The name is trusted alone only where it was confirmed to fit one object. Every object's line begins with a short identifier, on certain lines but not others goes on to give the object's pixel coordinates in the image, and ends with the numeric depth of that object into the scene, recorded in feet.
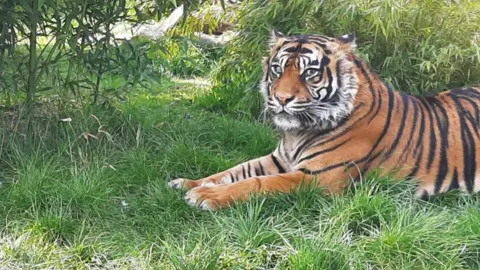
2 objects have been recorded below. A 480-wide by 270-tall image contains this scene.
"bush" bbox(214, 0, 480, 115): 16.16
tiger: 11.46
